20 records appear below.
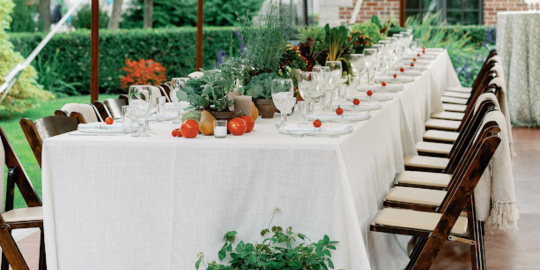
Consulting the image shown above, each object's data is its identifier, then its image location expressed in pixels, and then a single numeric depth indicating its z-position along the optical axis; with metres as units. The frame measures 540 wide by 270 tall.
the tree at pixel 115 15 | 16.61
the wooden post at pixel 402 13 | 11.04
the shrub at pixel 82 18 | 15.83
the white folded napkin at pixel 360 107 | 4.02
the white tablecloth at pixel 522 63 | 9.25
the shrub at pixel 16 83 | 9.94
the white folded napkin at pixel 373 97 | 4.53
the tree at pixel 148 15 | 16.58
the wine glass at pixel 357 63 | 5.28
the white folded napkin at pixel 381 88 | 5.03
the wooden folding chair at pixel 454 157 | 4.02
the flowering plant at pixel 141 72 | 13.84
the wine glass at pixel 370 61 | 5.45
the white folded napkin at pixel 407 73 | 6.26
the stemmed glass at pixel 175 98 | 3.54
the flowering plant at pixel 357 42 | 5.82
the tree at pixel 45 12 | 14.95
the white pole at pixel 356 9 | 13.29
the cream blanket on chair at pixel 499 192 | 3.50
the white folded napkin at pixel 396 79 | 5.70
